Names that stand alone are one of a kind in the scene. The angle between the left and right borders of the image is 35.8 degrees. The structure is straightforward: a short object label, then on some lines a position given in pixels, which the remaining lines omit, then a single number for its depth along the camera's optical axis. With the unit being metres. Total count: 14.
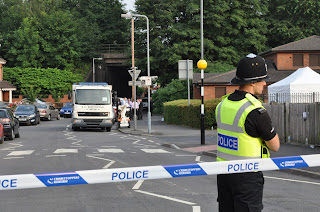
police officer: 3.92
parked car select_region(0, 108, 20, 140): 21.90
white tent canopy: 27.26
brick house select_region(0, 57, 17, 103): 64.48
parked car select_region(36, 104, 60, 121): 43.76
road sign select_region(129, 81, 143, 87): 29.40
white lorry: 28.09
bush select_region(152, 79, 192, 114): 49.67
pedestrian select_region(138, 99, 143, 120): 43.22
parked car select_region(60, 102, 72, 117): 51.66
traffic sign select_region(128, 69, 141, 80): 29.72
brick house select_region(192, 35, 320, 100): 44.75
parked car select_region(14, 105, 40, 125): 35.73
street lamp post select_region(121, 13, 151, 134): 26.78
